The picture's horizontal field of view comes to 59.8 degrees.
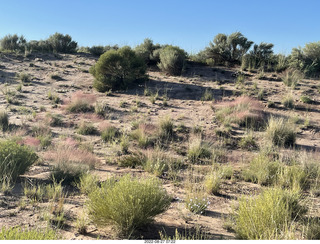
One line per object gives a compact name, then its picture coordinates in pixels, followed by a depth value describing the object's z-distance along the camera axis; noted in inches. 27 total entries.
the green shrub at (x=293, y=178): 248.7
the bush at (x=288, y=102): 546.0
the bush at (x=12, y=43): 1132.5
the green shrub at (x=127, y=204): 159.8
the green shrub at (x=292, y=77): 642.8
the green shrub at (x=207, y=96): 616.6
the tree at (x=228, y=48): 842.8
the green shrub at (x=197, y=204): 197.5
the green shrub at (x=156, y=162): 285.7
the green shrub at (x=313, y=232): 154.6
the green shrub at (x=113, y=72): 710.5
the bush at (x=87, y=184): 222.1
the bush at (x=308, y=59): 709.9
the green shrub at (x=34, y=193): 205.8
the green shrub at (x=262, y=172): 265.0
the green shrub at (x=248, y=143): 399.7
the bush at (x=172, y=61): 804.0
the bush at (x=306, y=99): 556.3
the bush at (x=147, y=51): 915.4
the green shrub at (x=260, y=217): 147.0
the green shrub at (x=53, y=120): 490.9
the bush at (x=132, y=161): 320.2
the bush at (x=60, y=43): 1149.7
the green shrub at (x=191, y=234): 159.4
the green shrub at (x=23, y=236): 119.7
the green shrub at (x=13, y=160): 232.7
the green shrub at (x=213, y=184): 240.5
